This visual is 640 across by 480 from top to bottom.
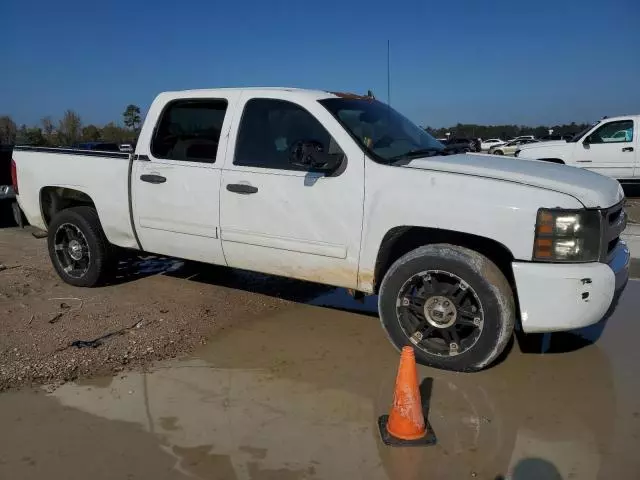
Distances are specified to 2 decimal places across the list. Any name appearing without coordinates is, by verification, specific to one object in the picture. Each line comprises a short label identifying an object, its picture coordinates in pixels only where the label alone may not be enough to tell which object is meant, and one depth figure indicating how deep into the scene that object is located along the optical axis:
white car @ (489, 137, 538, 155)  33.92
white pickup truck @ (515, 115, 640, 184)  13.16
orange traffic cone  3.15
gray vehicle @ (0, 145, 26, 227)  9.69
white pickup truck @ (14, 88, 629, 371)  3.65
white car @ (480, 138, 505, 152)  45.26
